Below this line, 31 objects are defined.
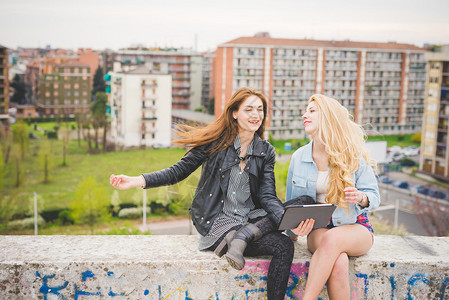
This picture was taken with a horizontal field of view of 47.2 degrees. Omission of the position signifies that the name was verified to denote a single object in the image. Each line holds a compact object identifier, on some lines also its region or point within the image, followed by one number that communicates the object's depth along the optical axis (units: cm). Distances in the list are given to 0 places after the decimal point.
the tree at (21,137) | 4638
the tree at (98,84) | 5559
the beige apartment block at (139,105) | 4606
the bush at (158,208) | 3412
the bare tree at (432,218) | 3055
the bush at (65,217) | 3501
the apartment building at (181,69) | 5916
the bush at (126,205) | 3603
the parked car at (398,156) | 4900
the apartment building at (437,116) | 3966
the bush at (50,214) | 3625
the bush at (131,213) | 3407
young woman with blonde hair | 244
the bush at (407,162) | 4778
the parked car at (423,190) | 3944
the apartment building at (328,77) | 4950
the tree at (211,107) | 5521
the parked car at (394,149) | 5077
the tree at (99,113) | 5241
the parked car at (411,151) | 5047
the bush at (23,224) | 3240
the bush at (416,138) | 5491
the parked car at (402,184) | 4069
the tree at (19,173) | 4188
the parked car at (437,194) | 3853
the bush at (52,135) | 5244
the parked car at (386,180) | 4138
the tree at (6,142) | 4408
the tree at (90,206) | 3259
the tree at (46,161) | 4478
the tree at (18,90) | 5391
